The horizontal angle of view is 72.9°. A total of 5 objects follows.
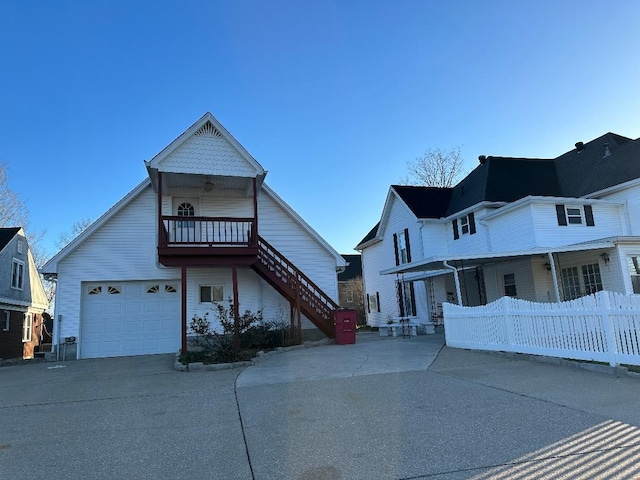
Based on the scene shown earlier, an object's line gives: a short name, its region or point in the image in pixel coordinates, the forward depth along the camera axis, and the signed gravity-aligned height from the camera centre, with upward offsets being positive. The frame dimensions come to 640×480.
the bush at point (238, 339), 11.04 -0.58
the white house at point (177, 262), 13.89 +2.01
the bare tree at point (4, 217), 30.42 +8.20
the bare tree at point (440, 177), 36.65 +11.01
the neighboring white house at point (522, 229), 16.48 +3.35
